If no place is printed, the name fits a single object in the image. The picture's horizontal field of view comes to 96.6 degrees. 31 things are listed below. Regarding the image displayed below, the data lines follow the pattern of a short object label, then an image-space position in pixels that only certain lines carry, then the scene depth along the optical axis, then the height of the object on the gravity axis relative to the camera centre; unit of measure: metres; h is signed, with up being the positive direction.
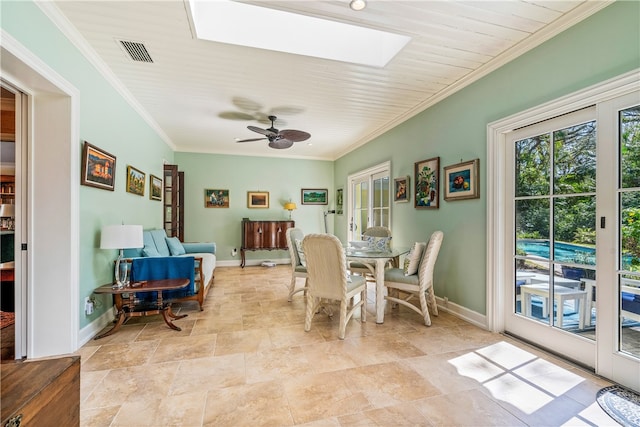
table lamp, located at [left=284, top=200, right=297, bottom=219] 6.61 +0.21
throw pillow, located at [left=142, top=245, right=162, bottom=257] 3.35 -0.43
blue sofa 3.05 -0.56
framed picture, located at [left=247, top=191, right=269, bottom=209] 6.69 +0.38
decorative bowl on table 3.65 -0.38
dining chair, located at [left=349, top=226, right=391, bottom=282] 3.72 -0.32
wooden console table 6.28 -0.46
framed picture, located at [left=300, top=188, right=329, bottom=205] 7.05 +0.47
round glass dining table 2.96 -0.55
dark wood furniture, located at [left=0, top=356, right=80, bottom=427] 0.76 -0.51
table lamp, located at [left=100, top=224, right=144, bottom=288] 2.57 -0.20
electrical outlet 2.52 -0.81
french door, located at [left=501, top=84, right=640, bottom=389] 1.88 -0.16
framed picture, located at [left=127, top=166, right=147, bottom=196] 3.50 +0.46
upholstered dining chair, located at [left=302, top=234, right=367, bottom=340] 2.61 -0.58
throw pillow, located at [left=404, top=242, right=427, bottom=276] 3.06 -0.47
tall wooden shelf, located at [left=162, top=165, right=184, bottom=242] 5.27 +0.26
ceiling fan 3.75 +1.48
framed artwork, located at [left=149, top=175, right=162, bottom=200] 4.45 +0.45
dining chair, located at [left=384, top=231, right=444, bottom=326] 2.91 -0.69
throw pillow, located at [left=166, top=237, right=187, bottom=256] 4.32 -0.49
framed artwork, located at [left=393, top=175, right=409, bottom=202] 4.15 +0.39
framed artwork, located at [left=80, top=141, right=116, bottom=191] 2.46 +0.45
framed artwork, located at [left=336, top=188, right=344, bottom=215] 6.71 +0.35
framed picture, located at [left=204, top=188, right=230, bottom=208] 6.42 +0.39
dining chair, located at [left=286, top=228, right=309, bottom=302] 3.61 -0.57
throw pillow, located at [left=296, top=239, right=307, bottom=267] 3.66 -0.49
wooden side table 2.65 -0.88
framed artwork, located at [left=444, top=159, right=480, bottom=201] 2.97 +0.37
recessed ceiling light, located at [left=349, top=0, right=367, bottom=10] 1.95 +1.46
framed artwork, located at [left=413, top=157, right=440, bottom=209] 3.54 +0.40
